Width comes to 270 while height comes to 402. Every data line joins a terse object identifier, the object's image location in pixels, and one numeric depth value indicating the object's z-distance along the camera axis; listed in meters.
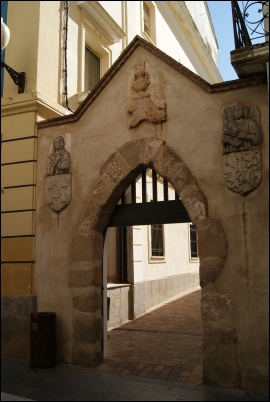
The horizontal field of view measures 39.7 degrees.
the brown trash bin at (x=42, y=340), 5.61
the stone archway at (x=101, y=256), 4.83
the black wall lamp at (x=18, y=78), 6.67
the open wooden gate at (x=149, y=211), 5.65
